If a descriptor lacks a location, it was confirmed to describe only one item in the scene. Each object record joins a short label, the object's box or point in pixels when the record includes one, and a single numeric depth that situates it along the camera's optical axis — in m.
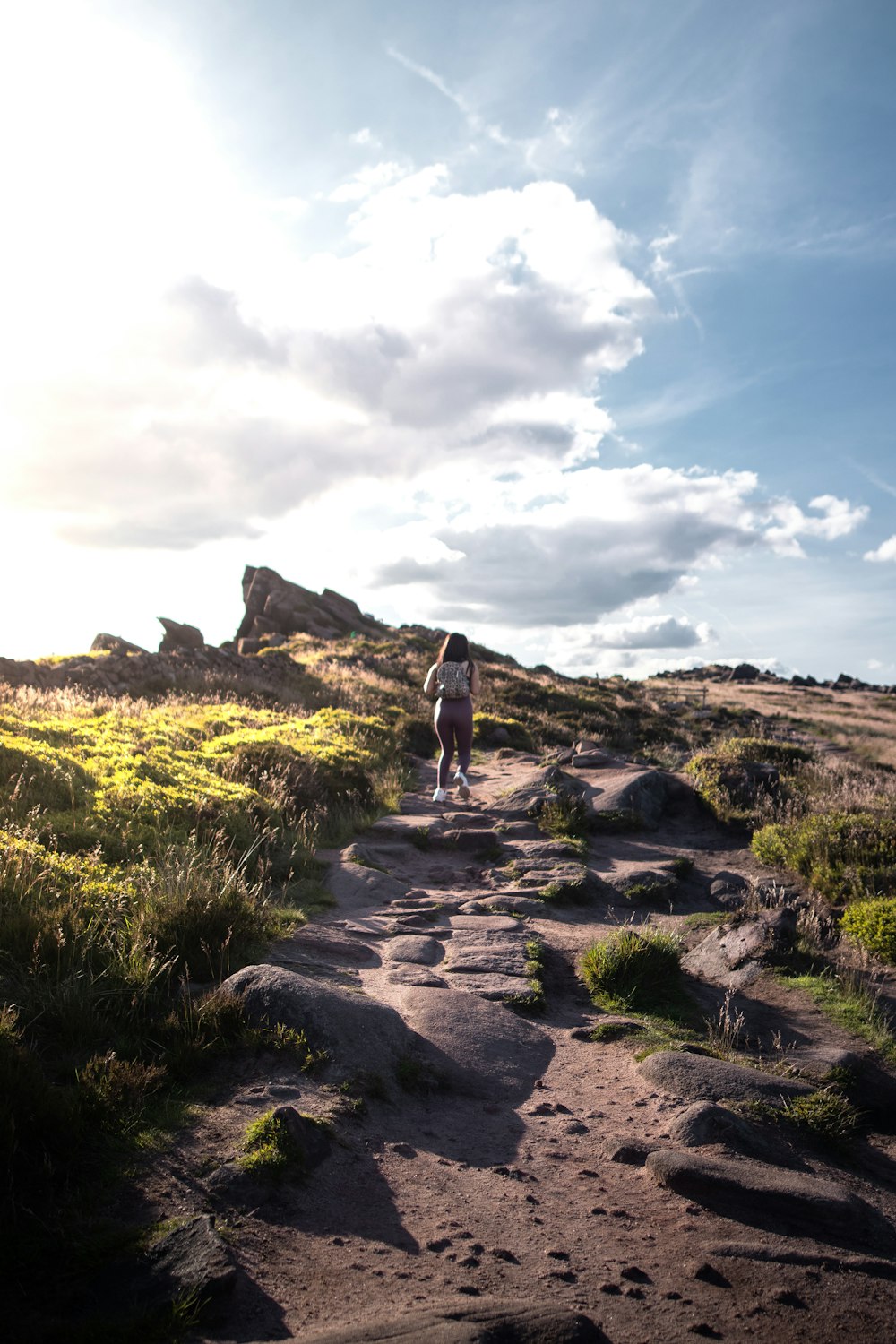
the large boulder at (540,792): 12.62
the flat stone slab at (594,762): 16.02
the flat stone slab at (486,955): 7.03
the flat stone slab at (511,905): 8.71
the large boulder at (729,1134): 4.39
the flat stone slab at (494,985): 6.56
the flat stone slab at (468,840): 11.22
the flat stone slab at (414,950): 7.18
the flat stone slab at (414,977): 6.57
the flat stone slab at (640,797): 12.67
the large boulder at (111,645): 26.45
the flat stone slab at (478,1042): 5.18
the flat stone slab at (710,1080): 4.95
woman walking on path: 13.43
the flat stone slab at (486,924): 8.02
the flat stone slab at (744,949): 7.23
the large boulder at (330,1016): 4.93
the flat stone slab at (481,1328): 2.74
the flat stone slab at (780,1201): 3.83
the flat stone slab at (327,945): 6.93
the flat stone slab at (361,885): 8.91
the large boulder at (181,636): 31.91
